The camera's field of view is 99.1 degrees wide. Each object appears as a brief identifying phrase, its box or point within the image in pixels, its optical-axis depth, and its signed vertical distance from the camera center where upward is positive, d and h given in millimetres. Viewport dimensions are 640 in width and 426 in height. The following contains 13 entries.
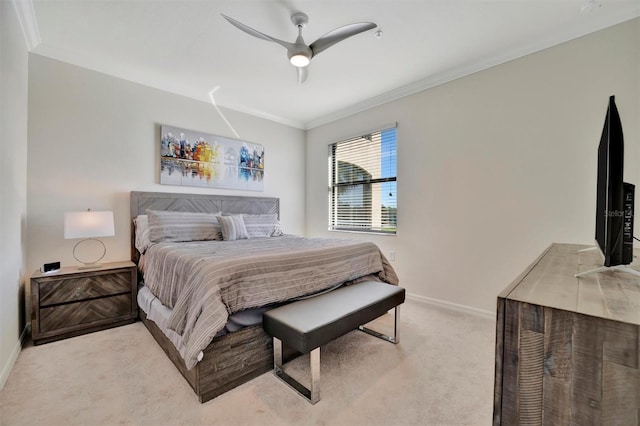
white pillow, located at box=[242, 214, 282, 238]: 3545 -256
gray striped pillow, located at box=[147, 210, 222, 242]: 2904 -226
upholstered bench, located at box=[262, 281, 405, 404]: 1573 -709
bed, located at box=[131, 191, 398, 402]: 1604 -623
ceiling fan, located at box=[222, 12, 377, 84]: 2010 +1311
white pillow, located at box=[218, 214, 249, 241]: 3225 -263
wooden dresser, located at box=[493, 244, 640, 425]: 519 -315
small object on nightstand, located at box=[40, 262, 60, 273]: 2395 -549
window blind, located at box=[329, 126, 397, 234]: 3773 +357
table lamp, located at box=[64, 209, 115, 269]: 2439 -180
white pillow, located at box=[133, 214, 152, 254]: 2846 -286
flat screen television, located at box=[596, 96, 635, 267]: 969 +35
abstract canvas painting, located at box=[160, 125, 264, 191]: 3400 +628
